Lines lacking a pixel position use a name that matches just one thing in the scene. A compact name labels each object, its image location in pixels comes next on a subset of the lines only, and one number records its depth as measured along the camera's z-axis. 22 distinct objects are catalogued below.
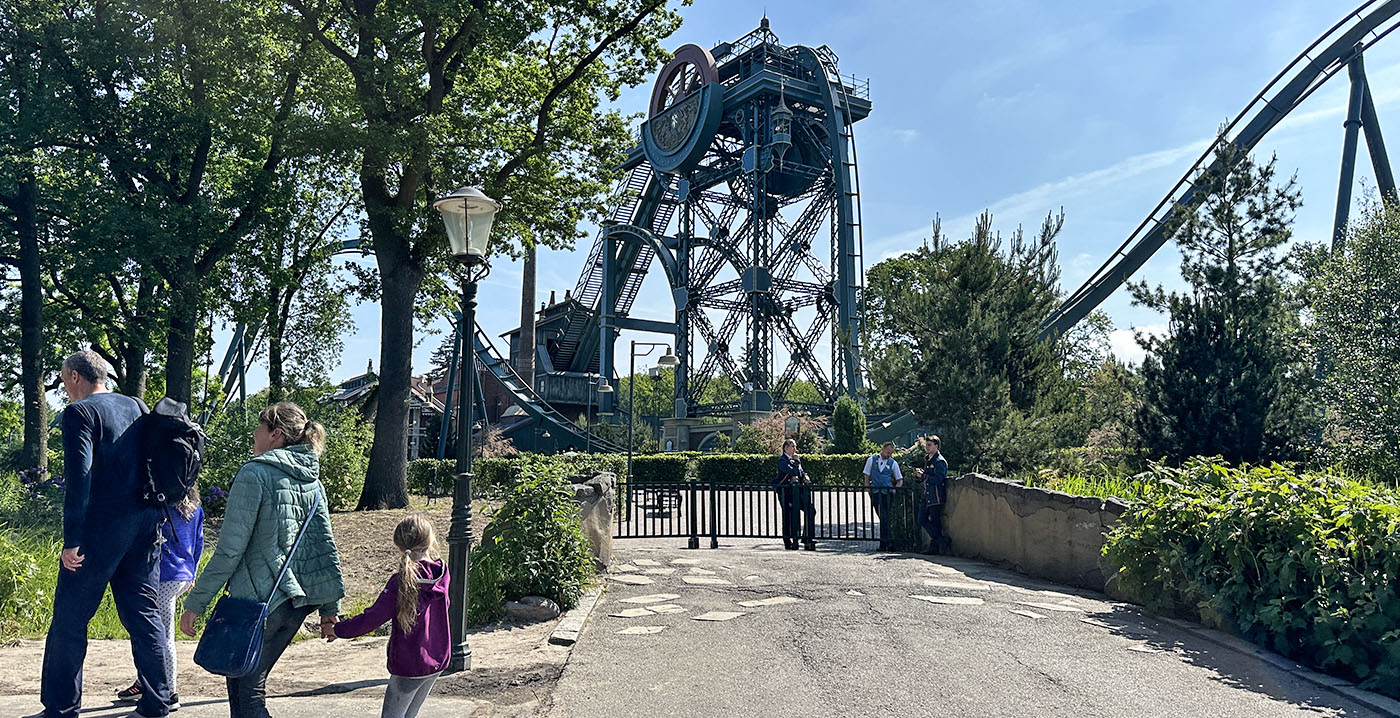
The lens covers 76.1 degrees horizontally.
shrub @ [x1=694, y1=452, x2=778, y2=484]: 27.61
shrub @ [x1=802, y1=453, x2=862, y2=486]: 26.80
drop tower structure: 39.12
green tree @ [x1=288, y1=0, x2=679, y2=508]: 14.02
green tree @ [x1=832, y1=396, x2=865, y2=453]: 28.42
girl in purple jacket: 3.75
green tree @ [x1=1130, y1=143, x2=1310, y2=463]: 13.11
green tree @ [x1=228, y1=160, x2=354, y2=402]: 17.64
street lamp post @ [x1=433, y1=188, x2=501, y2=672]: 5.85
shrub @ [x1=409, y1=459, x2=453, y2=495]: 26.85
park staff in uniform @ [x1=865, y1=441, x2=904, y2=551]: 12.35
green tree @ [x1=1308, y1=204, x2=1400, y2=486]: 12.04
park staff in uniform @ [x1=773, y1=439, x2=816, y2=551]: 12.65
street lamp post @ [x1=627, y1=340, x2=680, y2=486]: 24.45
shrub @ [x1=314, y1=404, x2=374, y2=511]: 17.22
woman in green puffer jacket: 3.63
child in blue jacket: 4.48
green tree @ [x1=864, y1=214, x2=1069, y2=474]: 13.73
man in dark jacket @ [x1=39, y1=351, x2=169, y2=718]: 4.02
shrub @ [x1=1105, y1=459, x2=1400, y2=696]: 5.33
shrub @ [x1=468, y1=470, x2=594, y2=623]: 7.52
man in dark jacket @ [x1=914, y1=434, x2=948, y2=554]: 11.84
